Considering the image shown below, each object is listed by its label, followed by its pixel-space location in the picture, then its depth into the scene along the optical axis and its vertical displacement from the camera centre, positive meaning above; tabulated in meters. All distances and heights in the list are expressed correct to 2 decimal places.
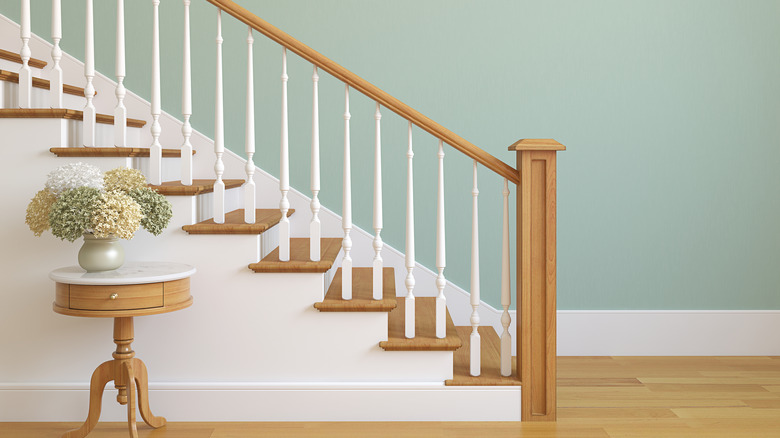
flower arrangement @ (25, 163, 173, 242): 2.12 +0.05
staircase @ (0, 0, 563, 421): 2.48 -0.39
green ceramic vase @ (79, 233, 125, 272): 2.21 -0.12
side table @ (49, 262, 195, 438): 2.12 -0.28
